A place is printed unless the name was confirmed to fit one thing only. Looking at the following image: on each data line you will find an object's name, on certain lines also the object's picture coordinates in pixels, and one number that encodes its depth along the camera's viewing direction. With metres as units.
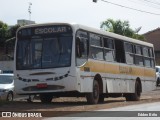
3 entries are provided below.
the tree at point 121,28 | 81.19
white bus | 19.23
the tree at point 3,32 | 59.59
